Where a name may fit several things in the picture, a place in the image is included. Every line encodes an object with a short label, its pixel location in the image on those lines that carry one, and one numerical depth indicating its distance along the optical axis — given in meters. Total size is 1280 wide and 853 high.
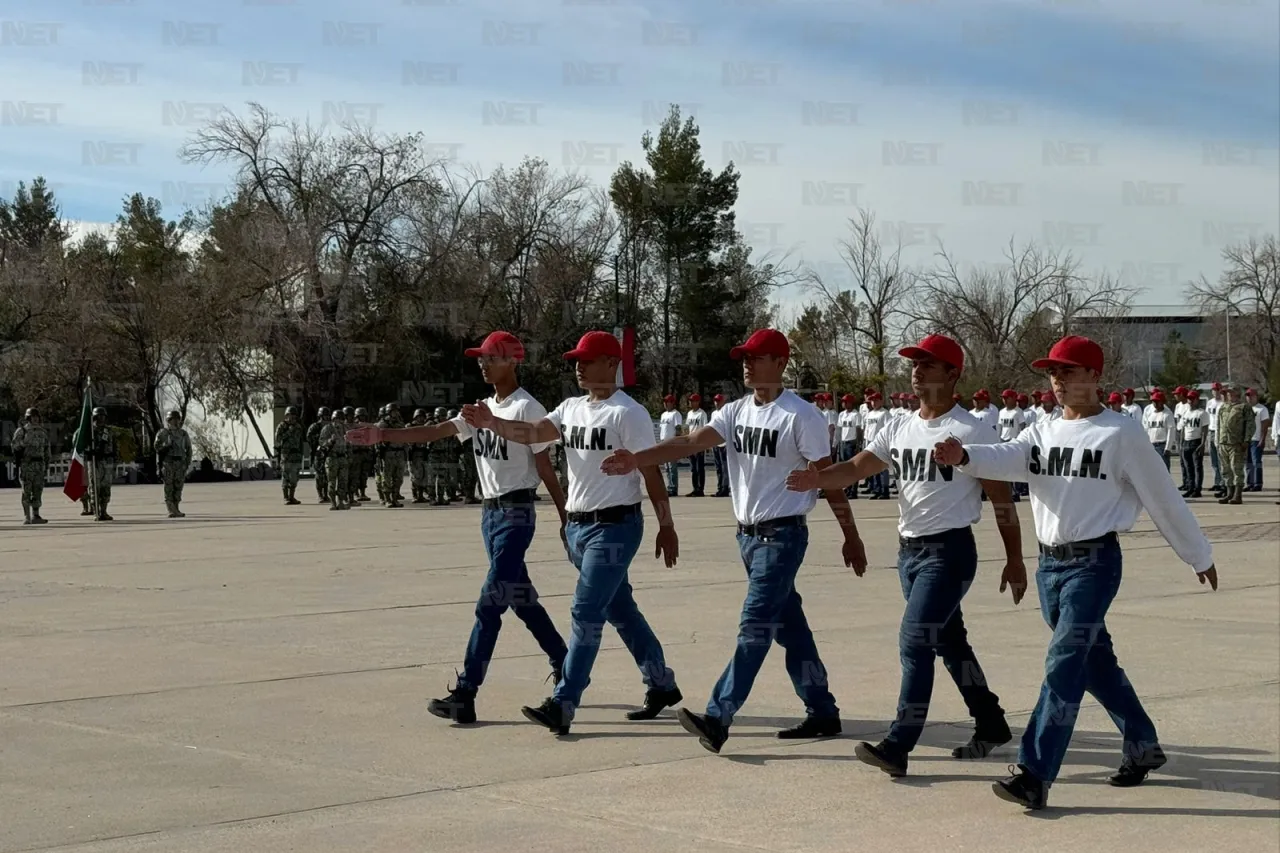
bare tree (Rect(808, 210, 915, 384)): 59.47
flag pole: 27.03
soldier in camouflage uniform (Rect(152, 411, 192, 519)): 27.30
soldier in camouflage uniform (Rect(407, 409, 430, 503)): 30.59
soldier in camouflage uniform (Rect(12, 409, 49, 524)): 25.84
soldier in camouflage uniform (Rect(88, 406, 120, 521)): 26.97
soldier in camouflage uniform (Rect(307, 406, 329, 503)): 30.88
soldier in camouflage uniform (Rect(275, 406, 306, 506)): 30.45
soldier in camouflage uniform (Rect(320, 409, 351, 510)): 29.06
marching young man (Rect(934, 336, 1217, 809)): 6.37
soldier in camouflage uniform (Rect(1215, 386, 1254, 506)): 27.91
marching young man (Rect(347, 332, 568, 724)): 8.19
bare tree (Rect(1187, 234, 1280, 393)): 85.81
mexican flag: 27.17
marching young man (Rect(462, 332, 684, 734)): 7.84
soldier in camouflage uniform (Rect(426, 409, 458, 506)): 30.28
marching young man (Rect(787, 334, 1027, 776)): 6.91
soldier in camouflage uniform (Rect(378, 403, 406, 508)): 29.56
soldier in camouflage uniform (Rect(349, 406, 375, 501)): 30.08
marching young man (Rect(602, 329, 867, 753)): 7.34
